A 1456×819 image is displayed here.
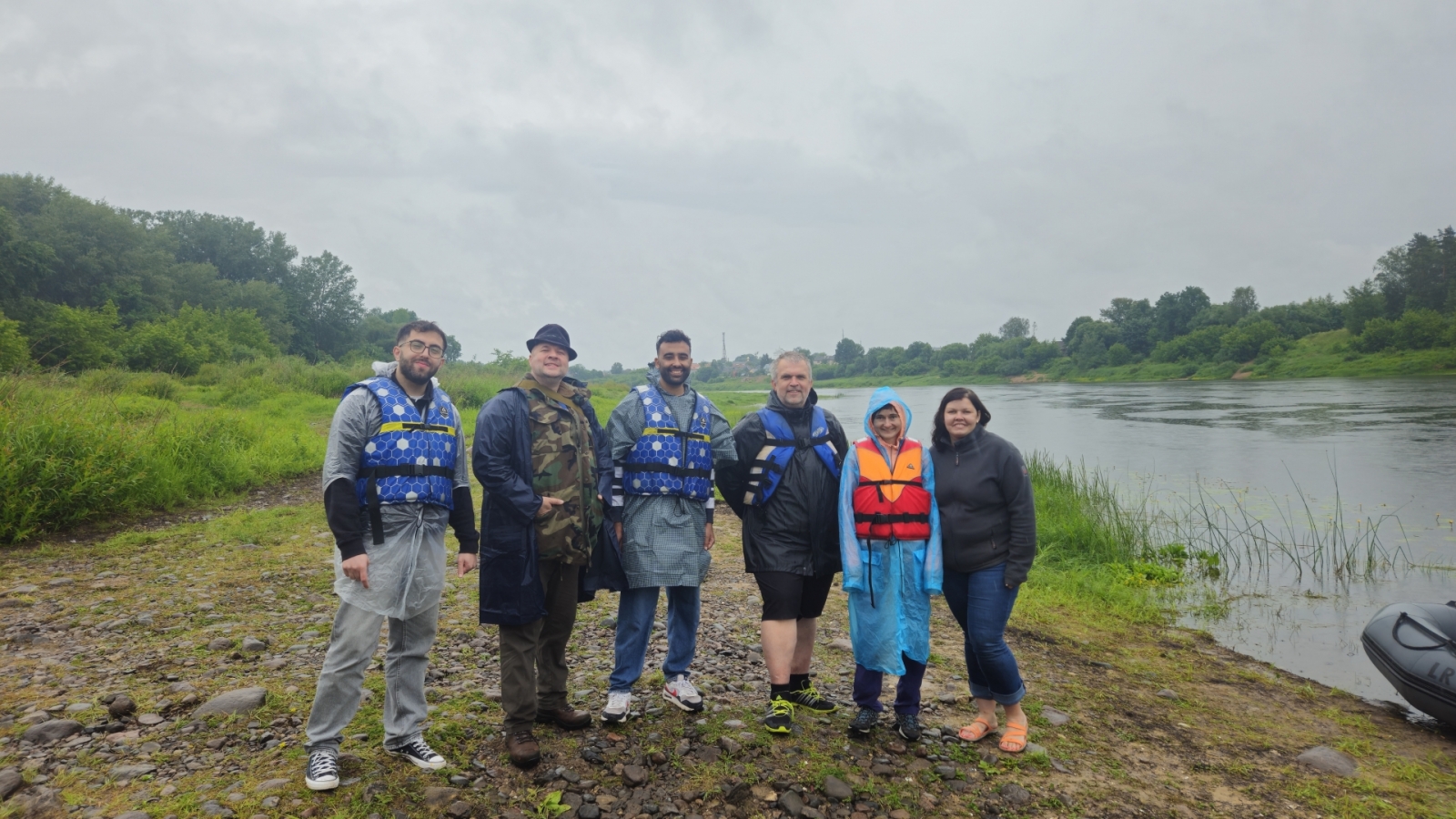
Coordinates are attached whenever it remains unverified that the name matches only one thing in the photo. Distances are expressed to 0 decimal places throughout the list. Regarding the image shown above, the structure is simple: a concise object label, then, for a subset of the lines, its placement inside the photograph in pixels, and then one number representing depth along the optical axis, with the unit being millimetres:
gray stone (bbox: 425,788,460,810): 3154
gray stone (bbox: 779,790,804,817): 3305
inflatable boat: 5082
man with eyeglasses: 3221
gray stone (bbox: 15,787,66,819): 2916
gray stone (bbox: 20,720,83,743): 3514
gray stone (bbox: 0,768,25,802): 3014
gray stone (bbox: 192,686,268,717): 3953
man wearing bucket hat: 3568
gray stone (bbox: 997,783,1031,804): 3529
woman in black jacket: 3865
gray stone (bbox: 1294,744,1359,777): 4289
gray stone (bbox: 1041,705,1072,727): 4596
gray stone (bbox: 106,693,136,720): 3807
